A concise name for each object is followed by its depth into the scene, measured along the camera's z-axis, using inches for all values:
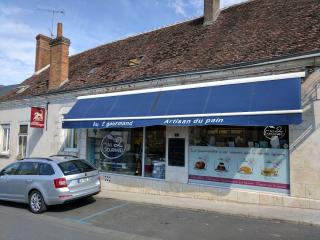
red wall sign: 613.3
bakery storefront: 338.0
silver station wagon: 371.9
